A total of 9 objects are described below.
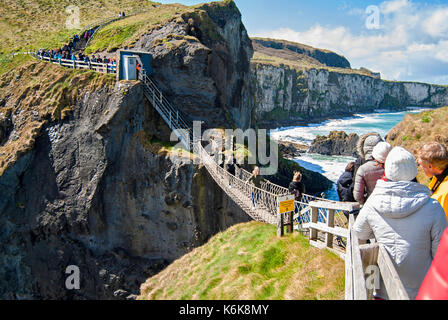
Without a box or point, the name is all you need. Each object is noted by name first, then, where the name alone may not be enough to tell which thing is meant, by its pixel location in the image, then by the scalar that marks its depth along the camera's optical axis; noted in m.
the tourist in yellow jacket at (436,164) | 3.60
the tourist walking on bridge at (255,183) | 11.30
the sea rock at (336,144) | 60.72
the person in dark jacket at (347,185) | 6.76
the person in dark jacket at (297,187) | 9.10
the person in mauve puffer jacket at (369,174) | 5.11
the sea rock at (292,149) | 60.41
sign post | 8.00
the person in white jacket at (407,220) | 3.07
